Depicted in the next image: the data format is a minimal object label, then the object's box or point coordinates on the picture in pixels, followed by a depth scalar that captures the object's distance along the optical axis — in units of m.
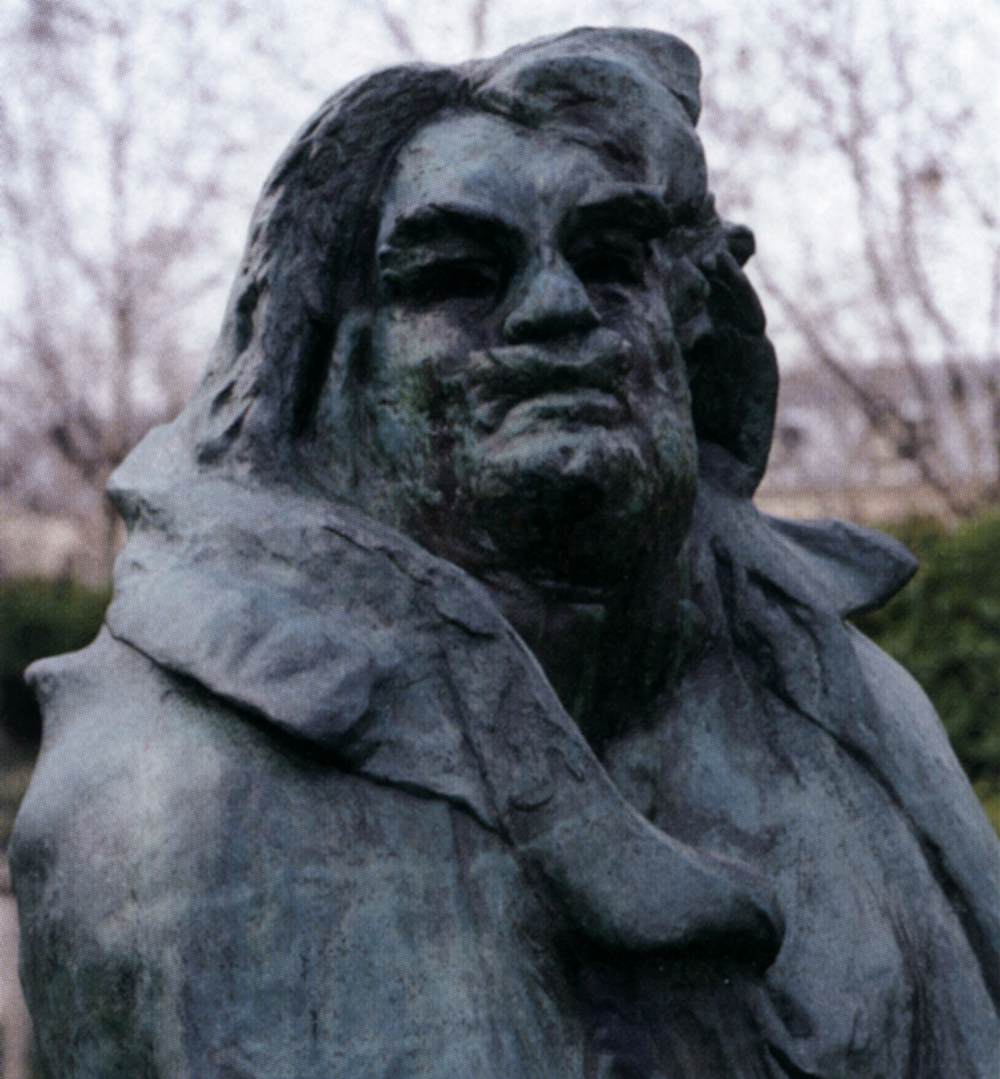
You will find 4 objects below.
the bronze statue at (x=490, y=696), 2.21
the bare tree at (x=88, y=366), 13.77
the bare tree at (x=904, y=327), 11.73
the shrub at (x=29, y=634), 11.16
